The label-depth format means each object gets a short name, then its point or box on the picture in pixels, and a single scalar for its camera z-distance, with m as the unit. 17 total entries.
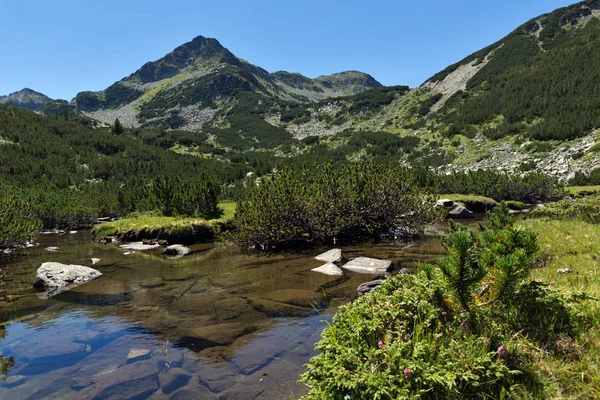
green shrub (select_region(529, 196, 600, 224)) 11.50
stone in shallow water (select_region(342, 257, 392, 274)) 10.69
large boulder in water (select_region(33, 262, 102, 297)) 10.78
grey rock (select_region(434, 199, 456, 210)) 25.90
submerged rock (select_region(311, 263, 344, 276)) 10.72
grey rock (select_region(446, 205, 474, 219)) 25.02
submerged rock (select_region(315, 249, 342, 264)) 12.30
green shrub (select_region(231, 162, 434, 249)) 15.53
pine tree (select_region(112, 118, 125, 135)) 81.38
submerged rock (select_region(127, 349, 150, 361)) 5.92
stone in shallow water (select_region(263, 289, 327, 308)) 8.20
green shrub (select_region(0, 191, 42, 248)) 15.72
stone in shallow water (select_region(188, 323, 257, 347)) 6.41
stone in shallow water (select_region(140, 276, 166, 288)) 10.70
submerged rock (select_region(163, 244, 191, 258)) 16.30
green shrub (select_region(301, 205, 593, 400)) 3.07
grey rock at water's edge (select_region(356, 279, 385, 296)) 8.08
